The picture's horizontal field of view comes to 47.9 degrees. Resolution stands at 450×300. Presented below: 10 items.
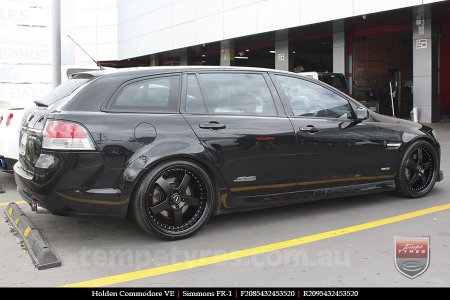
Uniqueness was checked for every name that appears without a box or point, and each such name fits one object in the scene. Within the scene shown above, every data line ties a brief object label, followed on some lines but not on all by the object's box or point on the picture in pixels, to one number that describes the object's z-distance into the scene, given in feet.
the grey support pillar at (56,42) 32.38
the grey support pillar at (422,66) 60.95
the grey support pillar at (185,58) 103.14
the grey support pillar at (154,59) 109.91
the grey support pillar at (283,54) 81.20
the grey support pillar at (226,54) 90.05
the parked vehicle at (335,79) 52.20
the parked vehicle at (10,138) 22.04
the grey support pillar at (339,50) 72.64
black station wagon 14.25
